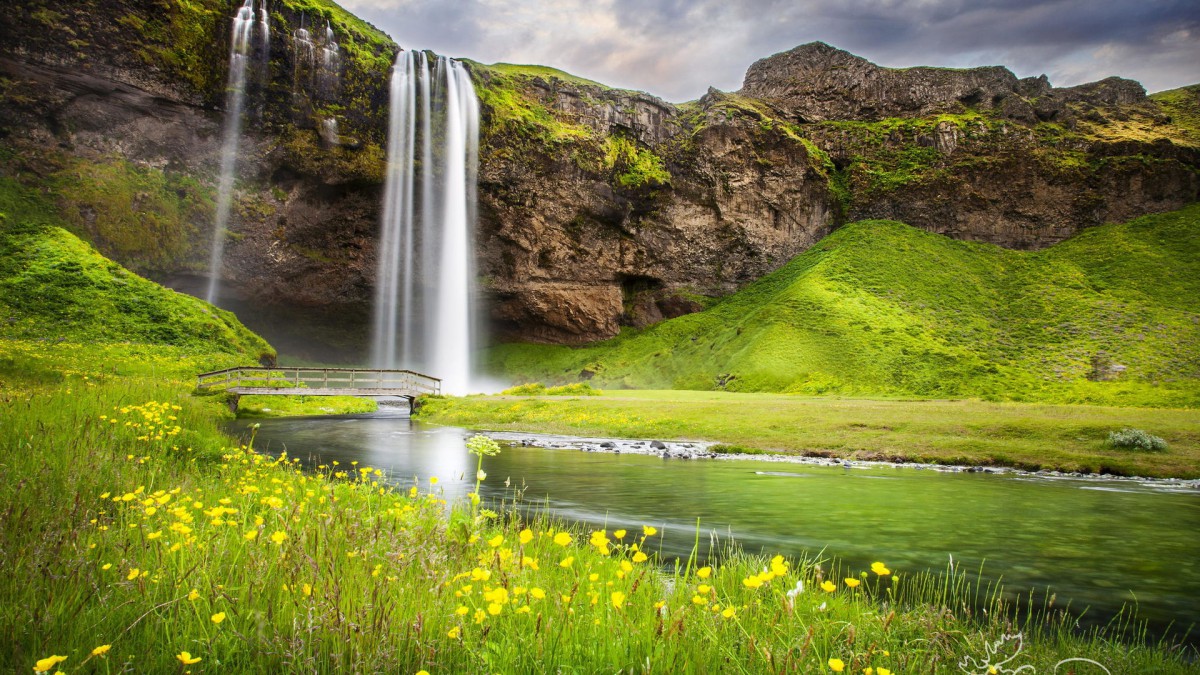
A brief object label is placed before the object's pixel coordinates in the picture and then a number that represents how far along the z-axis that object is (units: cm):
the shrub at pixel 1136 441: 2030
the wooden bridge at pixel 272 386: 3238
